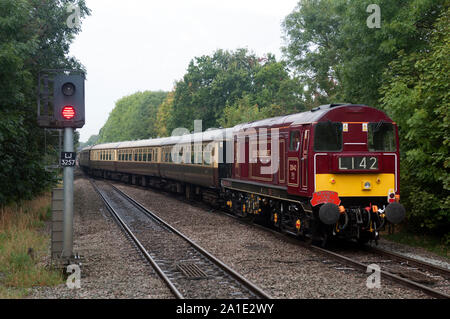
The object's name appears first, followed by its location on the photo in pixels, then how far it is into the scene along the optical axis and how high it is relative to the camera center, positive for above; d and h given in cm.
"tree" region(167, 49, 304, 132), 5484 +895
